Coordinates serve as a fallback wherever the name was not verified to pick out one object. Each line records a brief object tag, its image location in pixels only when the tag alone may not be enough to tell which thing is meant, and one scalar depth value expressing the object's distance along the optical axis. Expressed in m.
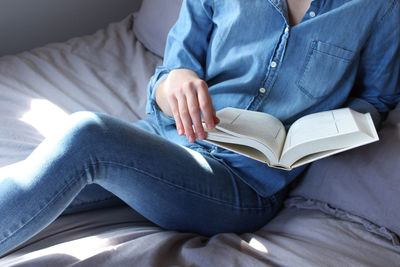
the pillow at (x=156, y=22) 1.42
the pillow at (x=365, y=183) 0.77
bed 0.70
